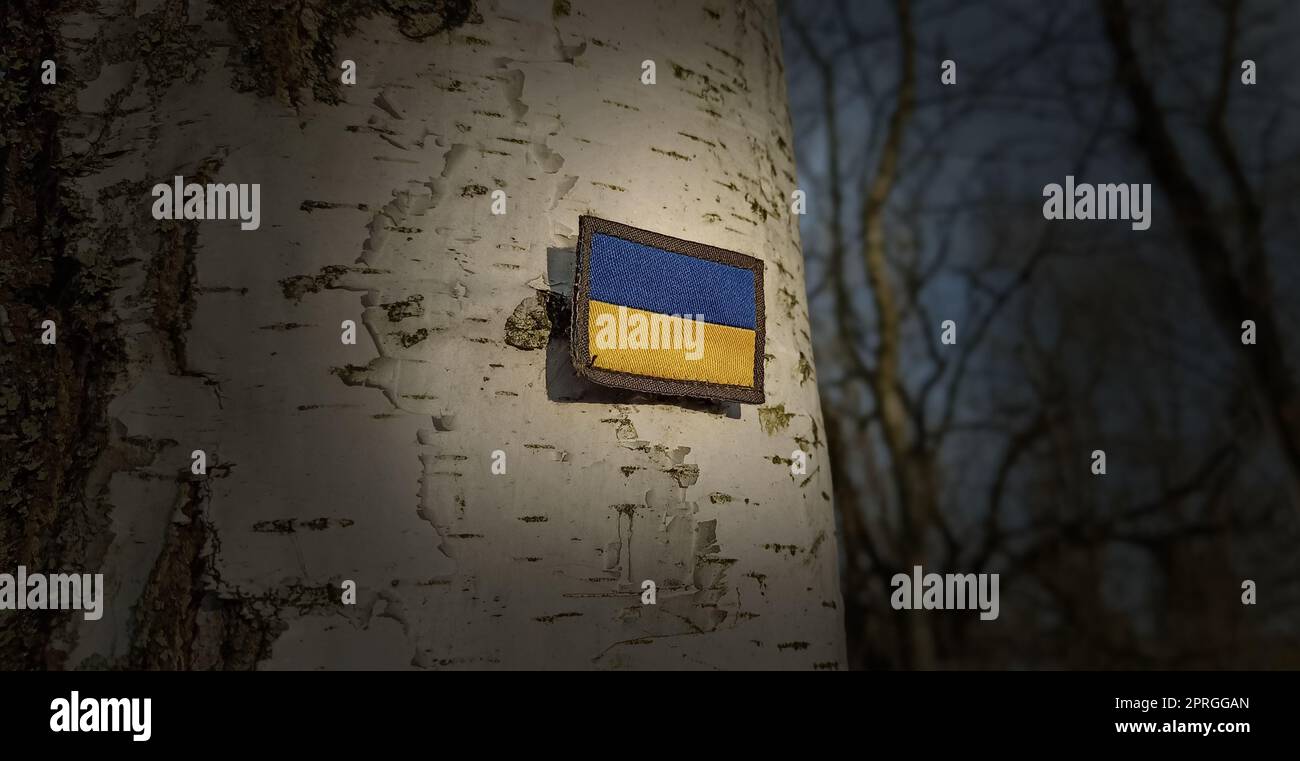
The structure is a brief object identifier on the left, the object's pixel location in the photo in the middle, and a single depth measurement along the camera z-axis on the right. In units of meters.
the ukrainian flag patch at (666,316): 0.46
